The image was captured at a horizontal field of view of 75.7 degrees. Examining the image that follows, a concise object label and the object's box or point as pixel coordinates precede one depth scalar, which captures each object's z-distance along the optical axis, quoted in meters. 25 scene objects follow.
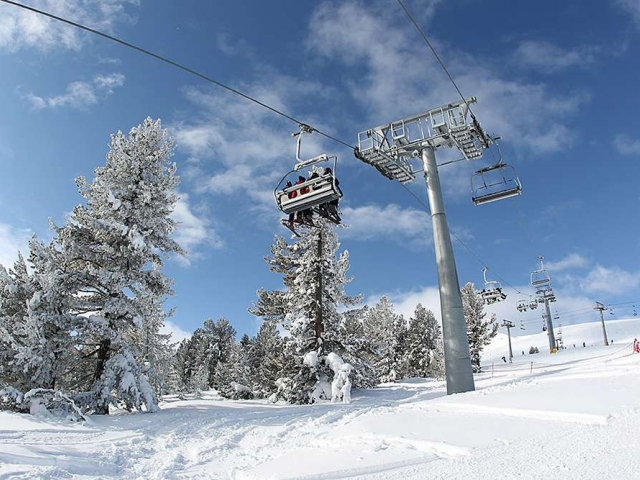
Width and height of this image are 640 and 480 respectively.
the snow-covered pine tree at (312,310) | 21.84
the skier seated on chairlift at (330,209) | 12.15
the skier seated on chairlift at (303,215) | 11.95
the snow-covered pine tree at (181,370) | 49.28
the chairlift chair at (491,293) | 32.44
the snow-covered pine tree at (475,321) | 46.97
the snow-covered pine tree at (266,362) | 24.49
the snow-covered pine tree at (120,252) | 14.40
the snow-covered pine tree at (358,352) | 22.88
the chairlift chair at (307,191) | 11.04
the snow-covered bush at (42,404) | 12.13
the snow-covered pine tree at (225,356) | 43.88
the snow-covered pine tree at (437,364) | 43.98
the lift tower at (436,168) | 15.42
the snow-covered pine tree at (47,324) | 13.02
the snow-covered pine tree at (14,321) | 13.03
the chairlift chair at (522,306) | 53.53
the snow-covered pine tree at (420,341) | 51.84
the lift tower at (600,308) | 68.12
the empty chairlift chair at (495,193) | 17.75
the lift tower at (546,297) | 50.58
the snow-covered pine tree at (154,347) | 15.91
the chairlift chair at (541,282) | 49.59
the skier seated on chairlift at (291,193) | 11.62
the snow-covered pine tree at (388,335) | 47.09
